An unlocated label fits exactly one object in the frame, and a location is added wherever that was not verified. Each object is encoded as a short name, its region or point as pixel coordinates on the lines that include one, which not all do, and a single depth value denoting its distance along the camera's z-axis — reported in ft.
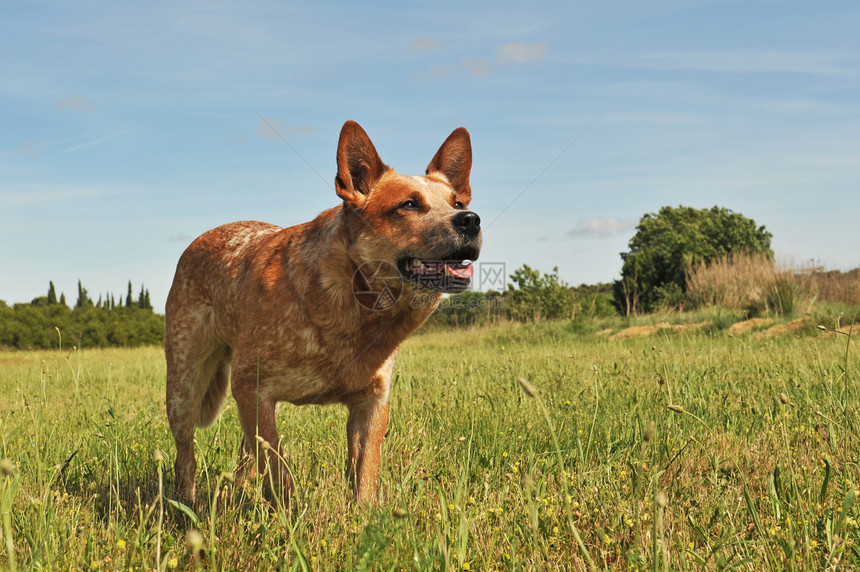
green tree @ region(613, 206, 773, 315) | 92.43
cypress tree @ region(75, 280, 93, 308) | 124.51
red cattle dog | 11.39
